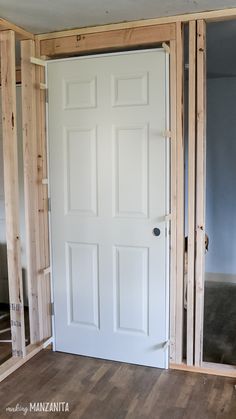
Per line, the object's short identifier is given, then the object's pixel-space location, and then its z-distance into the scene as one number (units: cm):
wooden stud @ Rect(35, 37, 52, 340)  307
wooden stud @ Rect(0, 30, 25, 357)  281
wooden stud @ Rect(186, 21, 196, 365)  272
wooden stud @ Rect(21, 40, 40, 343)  302
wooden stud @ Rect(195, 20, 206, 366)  270
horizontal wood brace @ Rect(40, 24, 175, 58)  275
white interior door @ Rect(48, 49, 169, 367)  283
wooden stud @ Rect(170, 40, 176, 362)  274
